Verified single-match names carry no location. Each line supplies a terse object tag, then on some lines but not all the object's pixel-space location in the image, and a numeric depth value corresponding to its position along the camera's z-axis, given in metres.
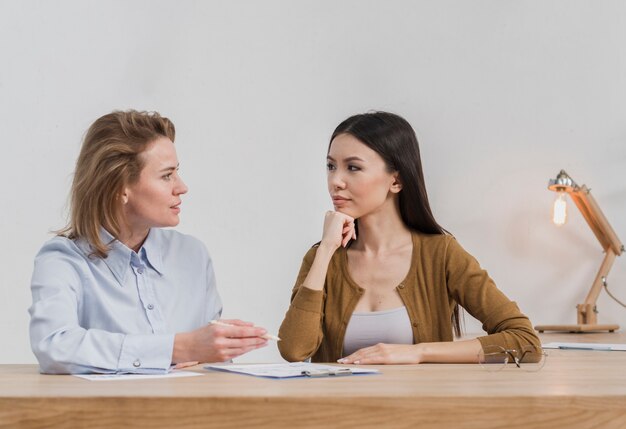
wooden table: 2.03
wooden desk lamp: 3.50
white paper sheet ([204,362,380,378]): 2.25
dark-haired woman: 2.70
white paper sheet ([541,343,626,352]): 2.85
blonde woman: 2.40
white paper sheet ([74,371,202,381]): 2.27
